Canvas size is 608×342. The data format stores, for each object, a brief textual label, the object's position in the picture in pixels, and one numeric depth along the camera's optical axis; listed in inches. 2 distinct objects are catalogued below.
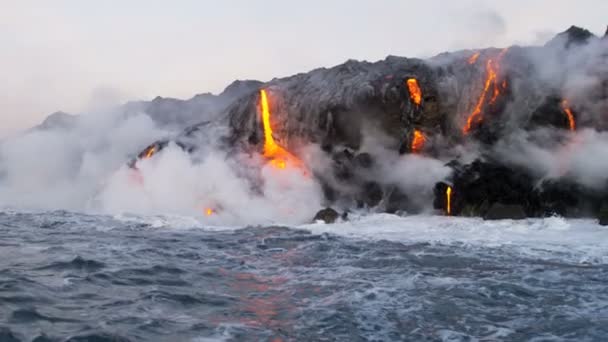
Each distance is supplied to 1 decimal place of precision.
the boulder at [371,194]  1056.2
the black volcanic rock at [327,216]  922.1
